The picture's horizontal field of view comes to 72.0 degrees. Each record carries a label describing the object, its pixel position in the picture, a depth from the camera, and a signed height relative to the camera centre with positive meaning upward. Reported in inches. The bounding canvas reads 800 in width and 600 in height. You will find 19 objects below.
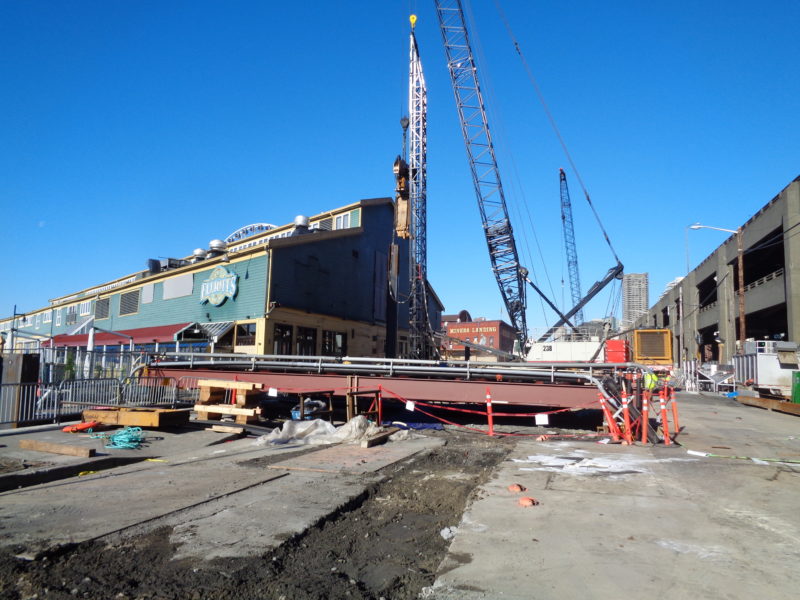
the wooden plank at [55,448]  370.3 -73.4
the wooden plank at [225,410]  558.2 -65.7
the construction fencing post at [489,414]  528.7 -60.4
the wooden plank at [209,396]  595.8 -55.0
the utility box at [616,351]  1136.2 +5.3
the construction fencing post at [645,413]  450.6 -48.4
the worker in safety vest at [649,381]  519.9 -26.0
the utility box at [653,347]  1483.8 +19.7
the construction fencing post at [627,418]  463.7 -55.0
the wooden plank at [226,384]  585.0 -41.5
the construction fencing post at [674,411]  512.0 -54.5
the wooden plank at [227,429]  508.7 -77.3
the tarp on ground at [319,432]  472.4 -74.5
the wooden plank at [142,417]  487.5 -65.5
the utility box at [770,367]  993.5 -19.3
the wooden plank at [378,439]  448.5 -75.4
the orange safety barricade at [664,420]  456.8 -54.4
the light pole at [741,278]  1384.1 +201.1
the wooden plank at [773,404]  855.6 -80.7
